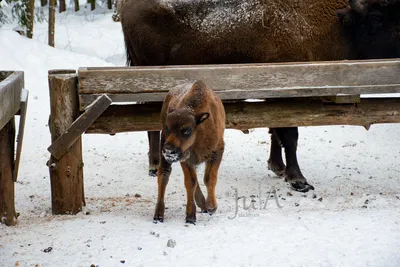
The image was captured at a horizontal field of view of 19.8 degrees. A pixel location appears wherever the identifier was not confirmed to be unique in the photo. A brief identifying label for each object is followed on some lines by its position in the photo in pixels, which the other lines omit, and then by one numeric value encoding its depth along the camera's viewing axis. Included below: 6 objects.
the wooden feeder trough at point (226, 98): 10.91
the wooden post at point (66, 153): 10.90
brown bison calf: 9.21
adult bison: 13.60
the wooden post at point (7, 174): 10.30
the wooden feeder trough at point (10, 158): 10.28
